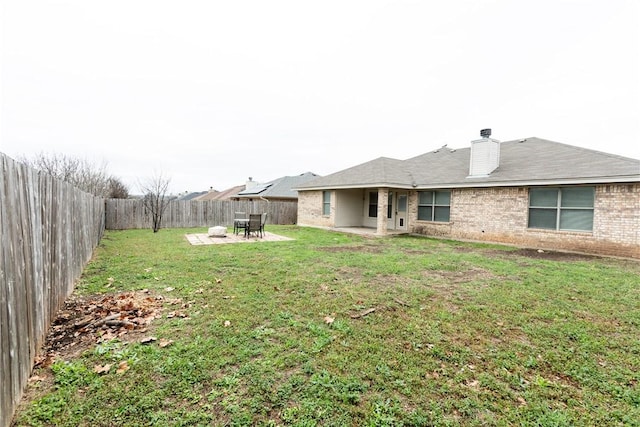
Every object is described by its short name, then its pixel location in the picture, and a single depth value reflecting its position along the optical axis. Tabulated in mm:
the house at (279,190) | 25141
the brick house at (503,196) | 9219
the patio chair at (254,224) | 12092
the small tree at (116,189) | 27047
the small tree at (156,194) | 16812
